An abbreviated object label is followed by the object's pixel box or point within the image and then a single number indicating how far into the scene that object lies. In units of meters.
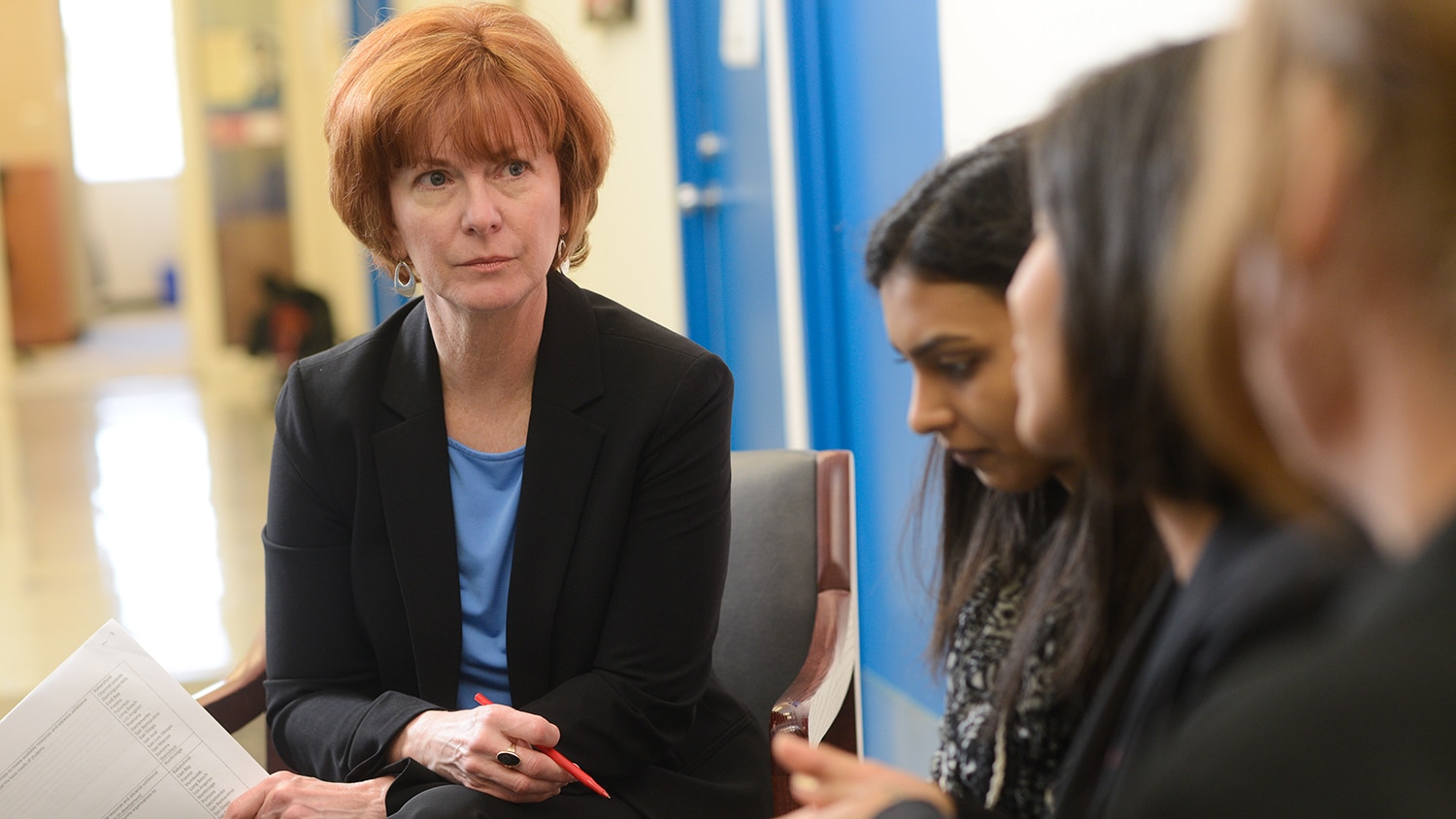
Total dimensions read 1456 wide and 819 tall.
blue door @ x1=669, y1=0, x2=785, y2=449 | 3.70
